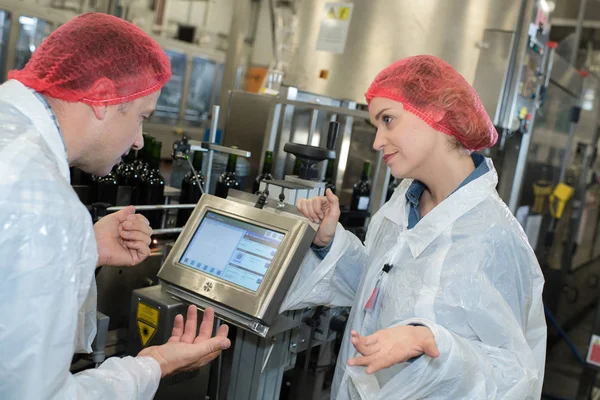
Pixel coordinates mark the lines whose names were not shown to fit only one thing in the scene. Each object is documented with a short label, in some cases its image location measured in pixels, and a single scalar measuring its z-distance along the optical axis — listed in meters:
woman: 1.09
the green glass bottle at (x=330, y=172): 2.44
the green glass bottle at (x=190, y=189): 2.20
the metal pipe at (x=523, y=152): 2.83
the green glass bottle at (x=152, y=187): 2.07
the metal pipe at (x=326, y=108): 2.12
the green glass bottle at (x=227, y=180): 2.27
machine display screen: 1.32
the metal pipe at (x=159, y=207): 1.70
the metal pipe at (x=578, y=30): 4.08
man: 0.79
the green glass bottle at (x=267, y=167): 2.30
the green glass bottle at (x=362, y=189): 2.45
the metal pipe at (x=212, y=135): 1.94
